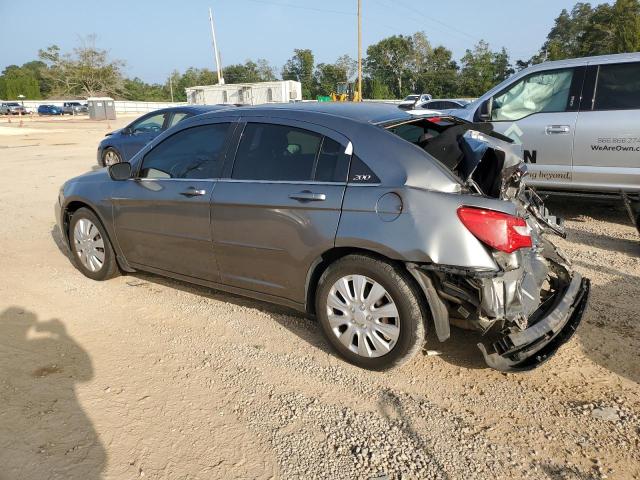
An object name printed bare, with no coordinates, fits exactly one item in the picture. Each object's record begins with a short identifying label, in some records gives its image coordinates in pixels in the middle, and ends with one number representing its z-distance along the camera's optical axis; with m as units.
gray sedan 2.80
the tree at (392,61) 78.19
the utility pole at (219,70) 44.99
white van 5.74
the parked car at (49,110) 58.91
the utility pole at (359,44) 39.34
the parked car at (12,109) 57.56
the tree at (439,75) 66.31
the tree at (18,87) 77.88
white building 41.81
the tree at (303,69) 82.12
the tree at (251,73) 90.73
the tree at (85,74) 79.69
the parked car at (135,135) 10.29
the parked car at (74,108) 59.78
